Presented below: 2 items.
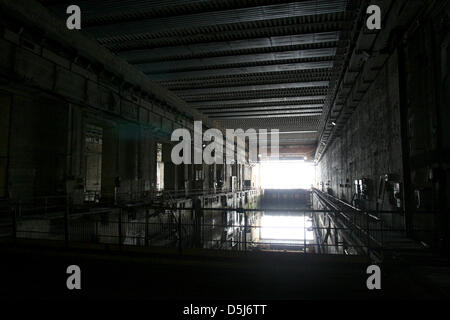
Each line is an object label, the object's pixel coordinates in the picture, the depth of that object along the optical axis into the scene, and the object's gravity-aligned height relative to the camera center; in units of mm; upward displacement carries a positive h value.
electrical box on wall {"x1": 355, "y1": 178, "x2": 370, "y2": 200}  9797 -454
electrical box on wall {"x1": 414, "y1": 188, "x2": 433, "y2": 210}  5578 -458
